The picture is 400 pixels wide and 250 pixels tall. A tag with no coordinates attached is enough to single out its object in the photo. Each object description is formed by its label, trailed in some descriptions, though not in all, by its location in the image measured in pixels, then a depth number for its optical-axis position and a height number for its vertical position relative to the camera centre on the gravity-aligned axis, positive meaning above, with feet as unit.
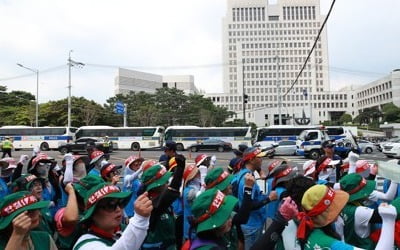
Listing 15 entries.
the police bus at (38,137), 117.50 -1.36
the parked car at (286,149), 91.91 -4.70
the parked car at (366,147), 102.56 -4.92
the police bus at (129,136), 119.03 -1.31
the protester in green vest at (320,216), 7.46 -1.84
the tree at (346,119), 313.32 +9.97
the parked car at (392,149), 77.77 -4.32
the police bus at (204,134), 117.80 -0.96
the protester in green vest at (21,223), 7.03 -1.84
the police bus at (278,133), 110.32 -0.69
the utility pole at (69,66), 126.52 +23.93
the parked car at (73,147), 98.84 -4.14
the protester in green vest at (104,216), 6.97 -1.76
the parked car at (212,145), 110.73 -4.31
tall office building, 412.57 +99.66
